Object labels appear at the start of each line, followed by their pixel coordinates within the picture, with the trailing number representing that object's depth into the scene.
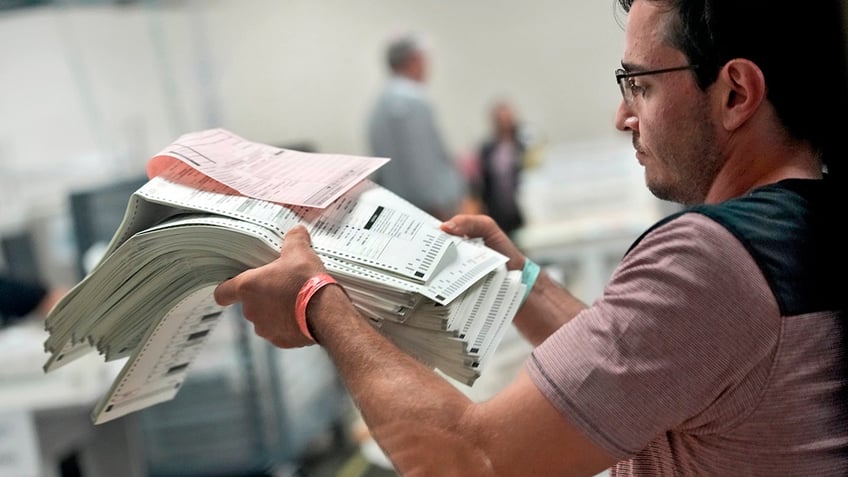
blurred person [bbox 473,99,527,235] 3.79
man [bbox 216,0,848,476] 0.79
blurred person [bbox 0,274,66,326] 2.26
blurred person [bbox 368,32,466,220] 3.20
